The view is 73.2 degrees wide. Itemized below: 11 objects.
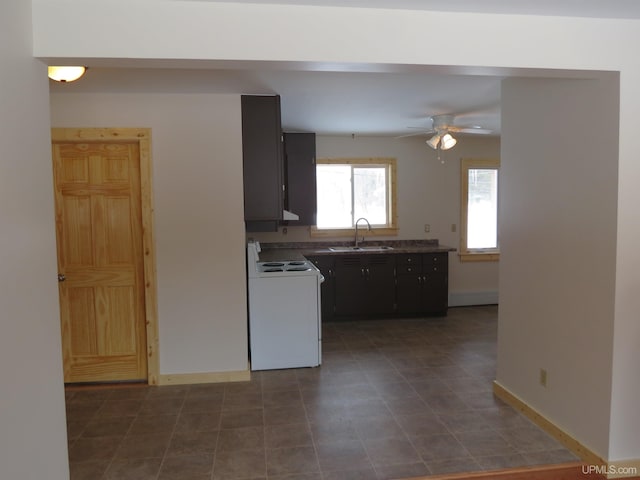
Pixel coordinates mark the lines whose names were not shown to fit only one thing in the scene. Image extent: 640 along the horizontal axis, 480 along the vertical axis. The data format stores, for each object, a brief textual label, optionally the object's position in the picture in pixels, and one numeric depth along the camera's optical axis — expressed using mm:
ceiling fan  4543
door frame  3447
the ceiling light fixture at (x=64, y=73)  2154
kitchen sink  5534
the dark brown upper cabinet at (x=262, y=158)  3635
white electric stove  3895
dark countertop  5263
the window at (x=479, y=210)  6219
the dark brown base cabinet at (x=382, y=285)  5422
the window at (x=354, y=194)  5934
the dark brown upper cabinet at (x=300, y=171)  5422
